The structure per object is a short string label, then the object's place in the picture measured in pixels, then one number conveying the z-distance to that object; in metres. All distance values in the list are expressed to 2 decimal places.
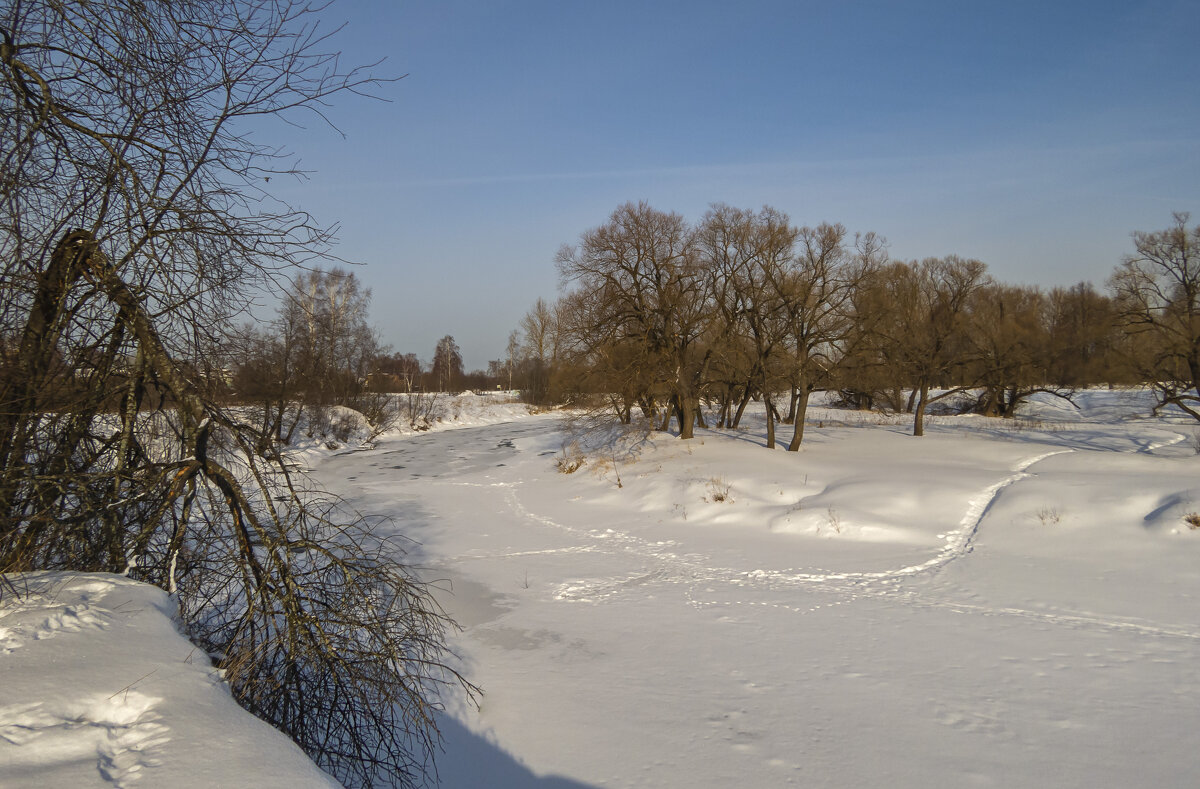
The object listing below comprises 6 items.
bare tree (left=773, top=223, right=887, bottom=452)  20.78
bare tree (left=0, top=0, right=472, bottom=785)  3.20
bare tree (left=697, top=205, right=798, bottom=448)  21.78
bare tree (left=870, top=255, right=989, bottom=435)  23.84
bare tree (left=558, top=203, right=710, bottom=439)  22.67
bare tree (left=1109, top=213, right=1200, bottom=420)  21.39
